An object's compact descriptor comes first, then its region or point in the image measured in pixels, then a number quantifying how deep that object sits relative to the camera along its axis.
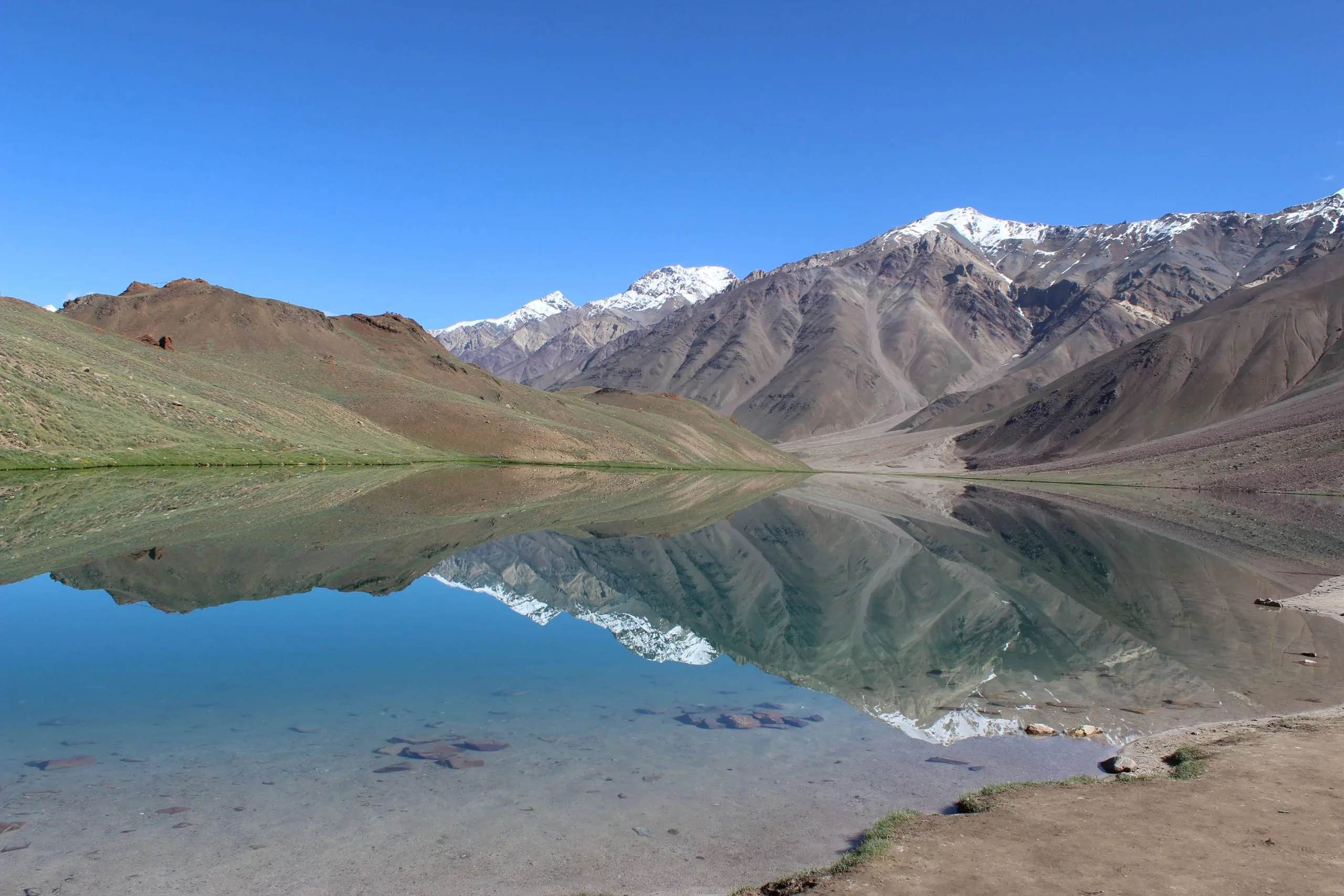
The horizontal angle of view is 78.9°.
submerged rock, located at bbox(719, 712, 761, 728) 14.57
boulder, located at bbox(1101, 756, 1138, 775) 12.31
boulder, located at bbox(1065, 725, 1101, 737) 14.48
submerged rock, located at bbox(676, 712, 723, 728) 14.48
